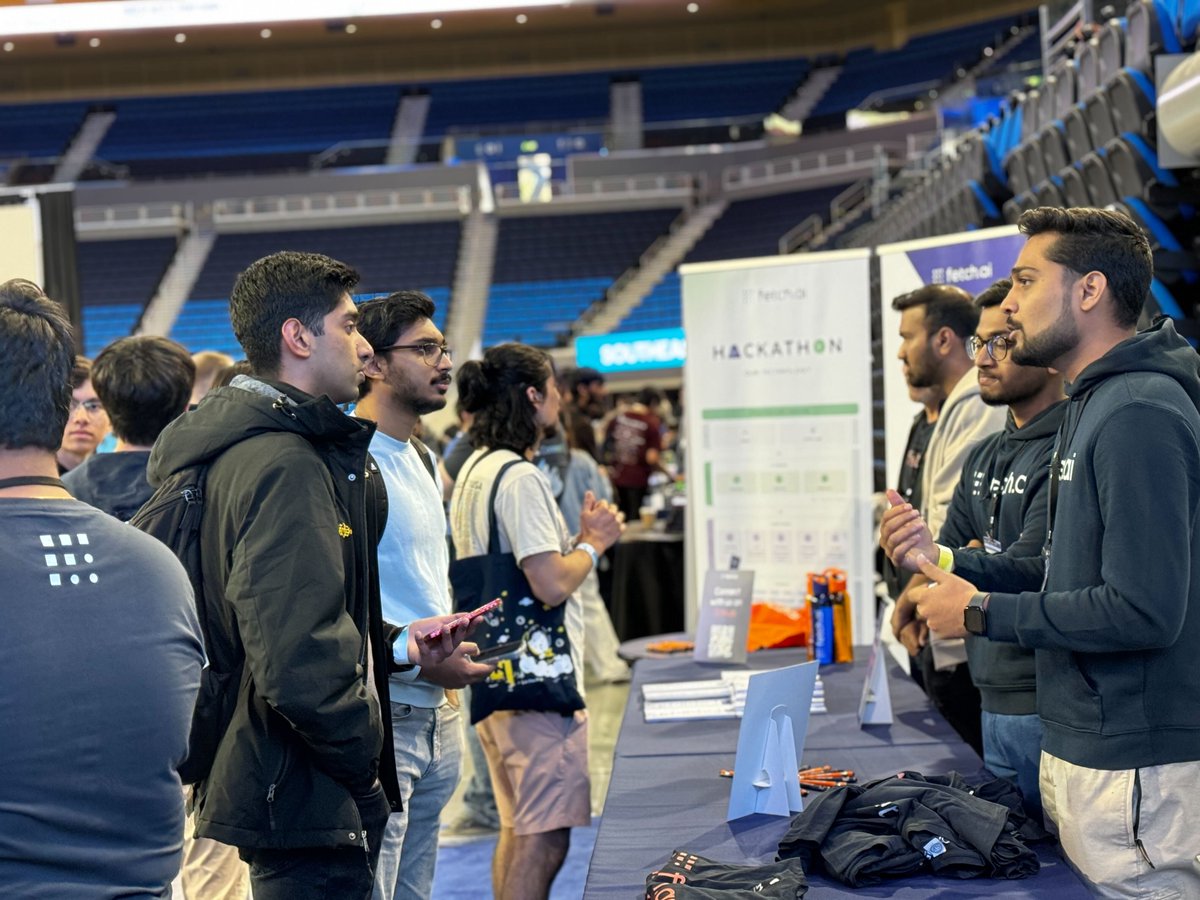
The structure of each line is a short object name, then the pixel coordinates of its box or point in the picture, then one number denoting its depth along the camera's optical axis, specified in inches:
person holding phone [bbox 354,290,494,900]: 81.5
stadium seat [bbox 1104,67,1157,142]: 176.6
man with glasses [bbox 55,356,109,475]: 125.8
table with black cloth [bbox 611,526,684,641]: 255.8
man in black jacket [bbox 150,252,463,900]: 61.6
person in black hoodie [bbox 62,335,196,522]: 98.7
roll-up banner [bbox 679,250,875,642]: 172.1
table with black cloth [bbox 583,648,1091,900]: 69.3
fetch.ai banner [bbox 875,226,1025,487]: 165.3
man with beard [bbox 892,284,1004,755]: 118.9
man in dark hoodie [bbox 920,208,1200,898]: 66.7
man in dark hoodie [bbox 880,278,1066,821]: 86.0
